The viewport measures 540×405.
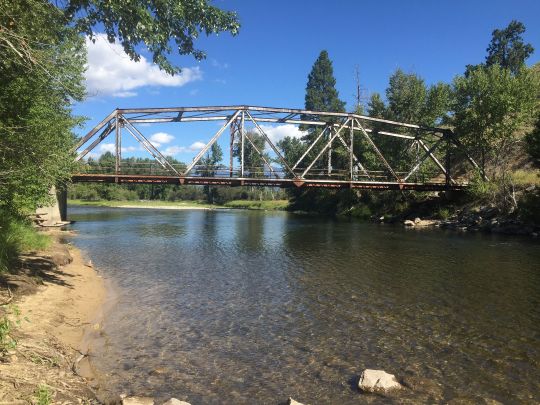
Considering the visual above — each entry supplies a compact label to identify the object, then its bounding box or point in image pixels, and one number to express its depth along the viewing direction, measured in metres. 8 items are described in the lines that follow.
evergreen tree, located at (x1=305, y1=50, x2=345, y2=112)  120.06
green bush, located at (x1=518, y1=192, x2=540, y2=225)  40.34
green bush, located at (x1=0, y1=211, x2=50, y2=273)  15.99
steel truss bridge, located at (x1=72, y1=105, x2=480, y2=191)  48.41
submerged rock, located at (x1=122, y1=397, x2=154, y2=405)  7.50
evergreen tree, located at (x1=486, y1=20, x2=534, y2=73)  98.19
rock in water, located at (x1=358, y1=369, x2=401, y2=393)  8.67
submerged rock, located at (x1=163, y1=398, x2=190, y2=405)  7.36
